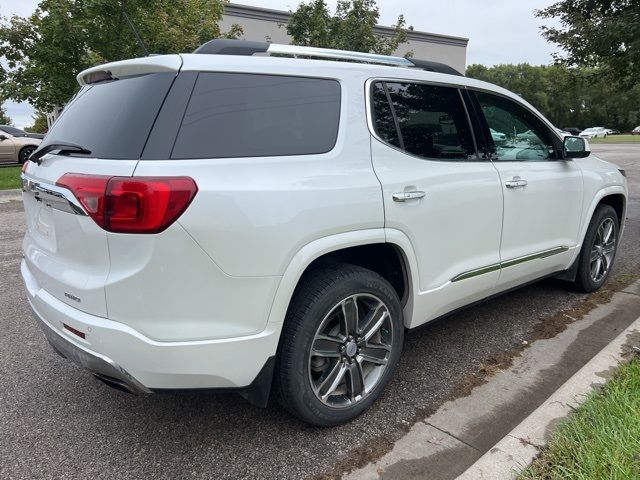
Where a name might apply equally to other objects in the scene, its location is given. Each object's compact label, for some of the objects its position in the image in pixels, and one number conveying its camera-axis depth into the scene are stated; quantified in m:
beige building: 24.61
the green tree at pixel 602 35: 6.27
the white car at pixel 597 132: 58.89
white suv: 2.04
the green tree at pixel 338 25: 15.49
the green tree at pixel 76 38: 11.38
